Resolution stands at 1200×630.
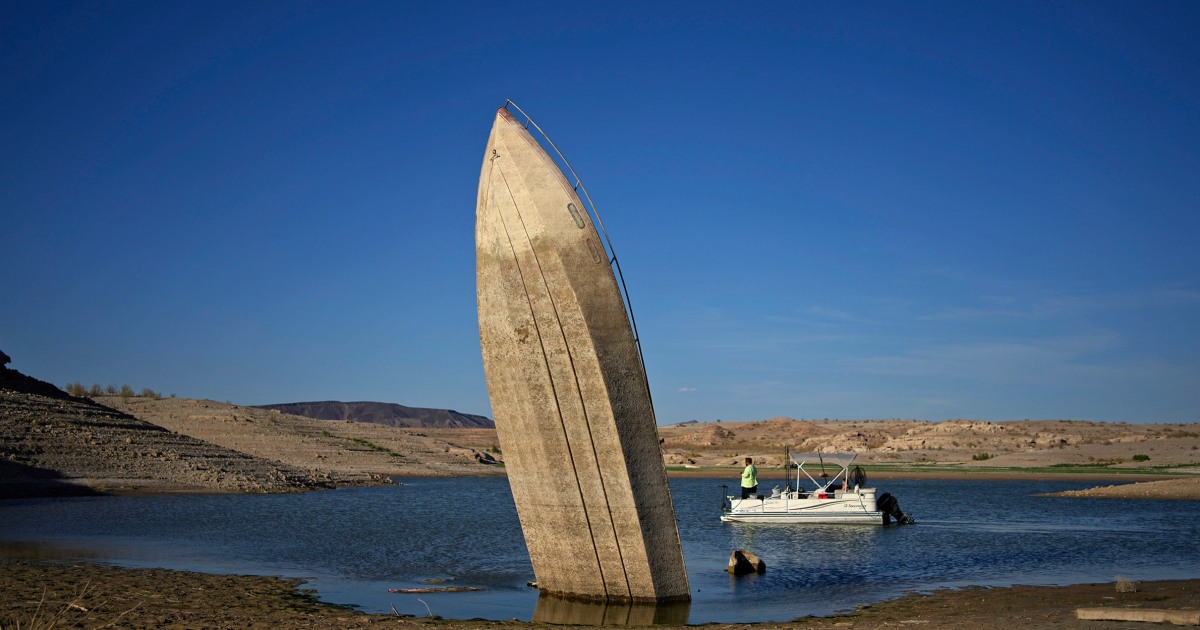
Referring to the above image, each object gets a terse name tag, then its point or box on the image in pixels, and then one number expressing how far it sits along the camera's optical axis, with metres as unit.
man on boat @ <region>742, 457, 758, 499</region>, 30.97
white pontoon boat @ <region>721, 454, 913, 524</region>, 30.27
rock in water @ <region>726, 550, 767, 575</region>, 18.53
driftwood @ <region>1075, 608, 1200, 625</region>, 10.79
